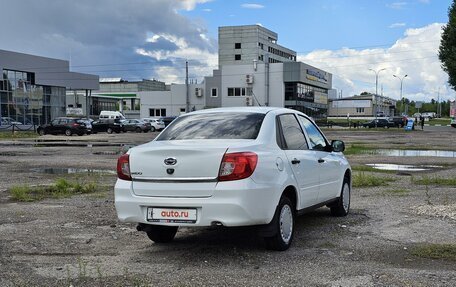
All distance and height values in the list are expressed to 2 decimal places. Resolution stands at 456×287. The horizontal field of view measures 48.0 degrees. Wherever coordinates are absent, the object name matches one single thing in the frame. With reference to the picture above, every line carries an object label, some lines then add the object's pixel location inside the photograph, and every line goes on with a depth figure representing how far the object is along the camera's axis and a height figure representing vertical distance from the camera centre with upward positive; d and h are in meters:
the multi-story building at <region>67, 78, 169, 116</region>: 117.06 +5.52
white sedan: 5.35 -0.64
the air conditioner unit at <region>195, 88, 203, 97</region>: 88.19 +4.36
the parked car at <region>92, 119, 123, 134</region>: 56.34 -0.96
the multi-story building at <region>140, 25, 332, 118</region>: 83.56 +4.66
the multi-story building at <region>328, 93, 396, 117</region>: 144.50 +3.02
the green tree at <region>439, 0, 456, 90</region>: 46.02 +6.65
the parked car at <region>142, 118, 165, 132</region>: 62.97 -0.82
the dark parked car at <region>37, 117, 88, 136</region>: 47.72 -0.90
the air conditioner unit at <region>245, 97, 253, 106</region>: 83.38 +2.75
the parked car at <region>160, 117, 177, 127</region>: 66.88 -0.22
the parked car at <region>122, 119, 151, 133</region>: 58.19 -0.99
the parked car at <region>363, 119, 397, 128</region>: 71.42 -0.92
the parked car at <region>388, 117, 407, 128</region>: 72.24 -0.51
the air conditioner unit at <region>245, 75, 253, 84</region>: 82.75 +6.20
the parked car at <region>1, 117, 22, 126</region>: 55.56 -0.42
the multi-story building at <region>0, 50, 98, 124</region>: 56.97 +3.85
